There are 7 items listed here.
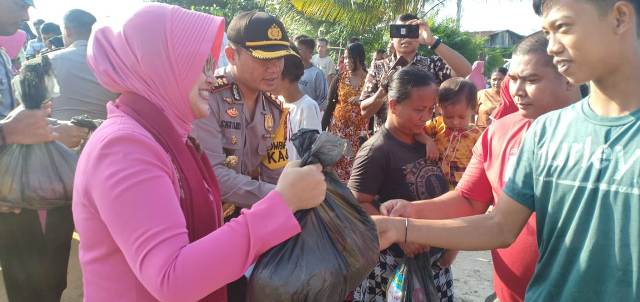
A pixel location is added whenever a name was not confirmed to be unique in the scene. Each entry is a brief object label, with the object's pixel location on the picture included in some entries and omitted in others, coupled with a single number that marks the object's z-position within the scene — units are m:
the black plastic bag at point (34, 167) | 2.34
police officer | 2.40
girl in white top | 3.85
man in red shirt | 2.07
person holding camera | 4.20
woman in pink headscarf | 1.17
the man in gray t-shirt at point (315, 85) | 6.40
